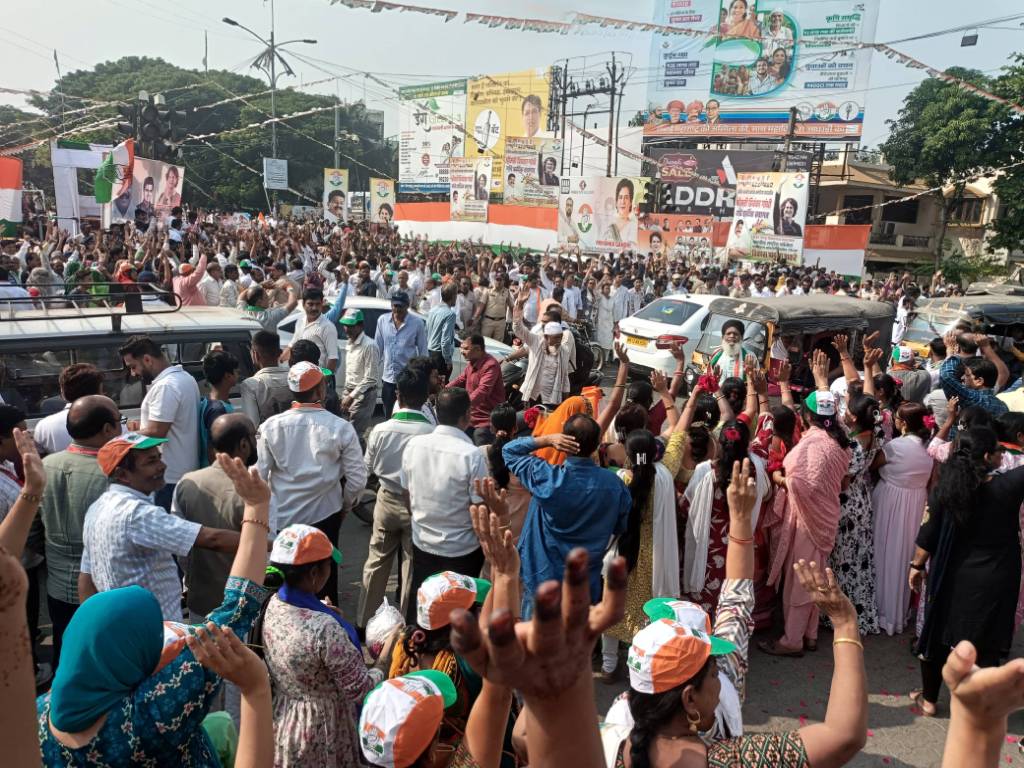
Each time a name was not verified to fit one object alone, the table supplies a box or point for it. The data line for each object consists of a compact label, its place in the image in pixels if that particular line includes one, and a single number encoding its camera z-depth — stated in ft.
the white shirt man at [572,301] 47.09
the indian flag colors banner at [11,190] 50.49
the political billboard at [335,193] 109.70
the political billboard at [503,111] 140.87
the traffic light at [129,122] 63.62
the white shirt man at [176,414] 15.17
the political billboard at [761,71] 132.46
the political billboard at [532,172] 114.83
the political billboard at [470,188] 126.72
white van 17.66
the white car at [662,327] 37.11
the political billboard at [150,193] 54.19
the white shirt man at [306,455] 14.05
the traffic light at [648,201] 93.71
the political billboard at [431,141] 165.89
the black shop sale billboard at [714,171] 103.24
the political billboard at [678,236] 91.66
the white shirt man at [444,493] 13.51
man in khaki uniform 41.19
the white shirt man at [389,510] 14.92
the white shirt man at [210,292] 35.70
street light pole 94.43
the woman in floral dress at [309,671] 8.27
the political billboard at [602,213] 93.15
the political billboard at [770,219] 78.84
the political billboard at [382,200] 124.36
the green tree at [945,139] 96.17
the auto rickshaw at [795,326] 31.37
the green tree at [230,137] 174.91
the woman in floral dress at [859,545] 15.81
